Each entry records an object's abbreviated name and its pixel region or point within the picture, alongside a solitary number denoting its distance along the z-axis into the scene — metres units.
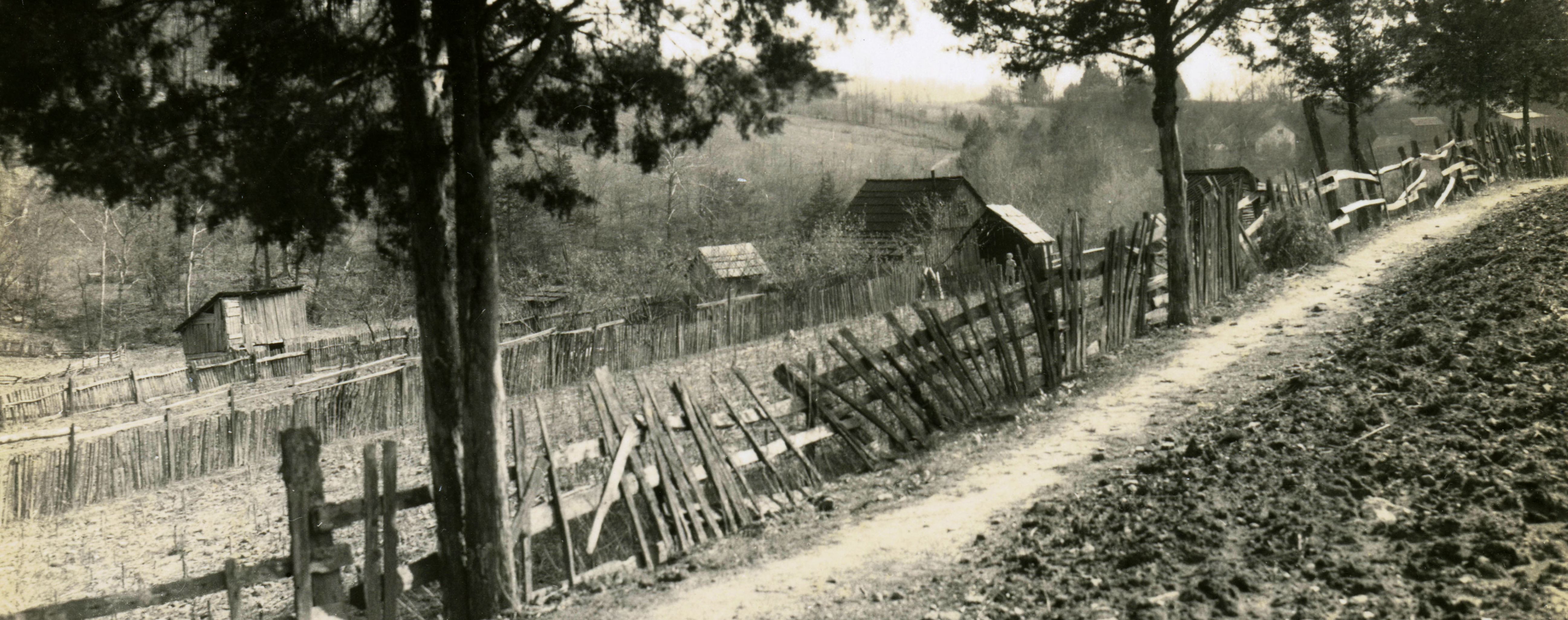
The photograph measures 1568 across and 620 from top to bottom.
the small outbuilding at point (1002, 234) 29.69
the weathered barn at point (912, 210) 34.72
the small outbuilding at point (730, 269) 32.66
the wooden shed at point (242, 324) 33.06
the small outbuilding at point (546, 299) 31.50
